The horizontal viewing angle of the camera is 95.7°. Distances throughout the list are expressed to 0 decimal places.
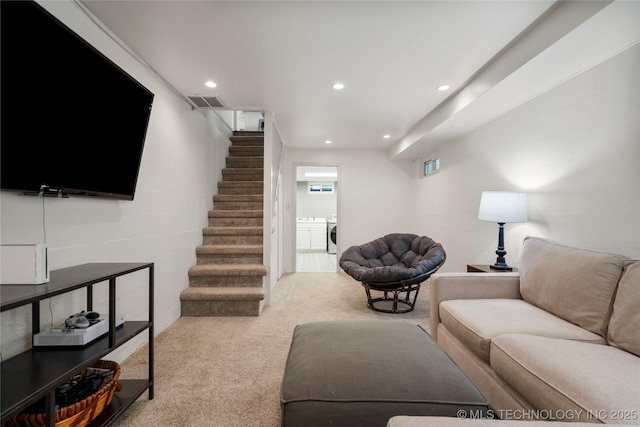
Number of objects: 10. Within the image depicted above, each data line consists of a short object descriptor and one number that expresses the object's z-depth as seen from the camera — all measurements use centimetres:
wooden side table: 258
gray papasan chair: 299
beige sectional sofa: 103
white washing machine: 779
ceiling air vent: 304
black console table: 99
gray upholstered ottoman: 106
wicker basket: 118
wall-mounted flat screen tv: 117
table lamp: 245
